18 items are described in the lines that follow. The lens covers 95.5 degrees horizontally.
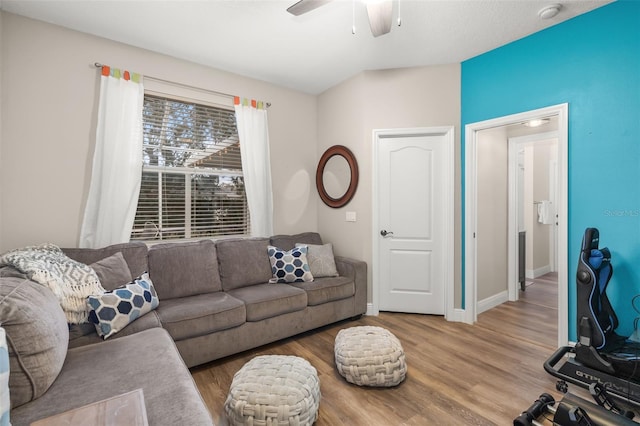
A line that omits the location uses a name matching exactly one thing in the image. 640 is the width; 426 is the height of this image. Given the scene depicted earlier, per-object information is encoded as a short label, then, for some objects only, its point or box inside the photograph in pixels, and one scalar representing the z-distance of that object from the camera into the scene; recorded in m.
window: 2.90
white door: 3.25
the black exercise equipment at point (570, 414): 1.49
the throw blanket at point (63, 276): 1.67
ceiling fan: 1.76
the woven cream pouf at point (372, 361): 1.97
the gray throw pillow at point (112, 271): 2.09
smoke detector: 2.23
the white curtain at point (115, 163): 2.56
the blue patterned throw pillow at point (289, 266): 3.03
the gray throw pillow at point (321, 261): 3.18
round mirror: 3.52
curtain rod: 2.59
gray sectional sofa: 1.18
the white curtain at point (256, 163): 3.34
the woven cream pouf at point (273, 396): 1.50
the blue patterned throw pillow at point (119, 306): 1.82
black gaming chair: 1.97
